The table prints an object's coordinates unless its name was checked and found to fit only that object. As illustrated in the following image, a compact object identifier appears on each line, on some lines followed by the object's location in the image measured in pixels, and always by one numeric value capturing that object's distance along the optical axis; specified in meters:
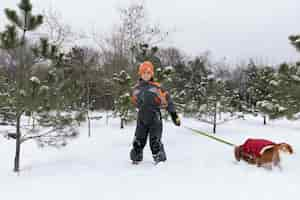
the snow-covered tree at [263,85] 18.50
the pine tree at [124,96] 9.89
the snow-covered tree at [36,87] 4.09
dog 3.37
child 3.89
